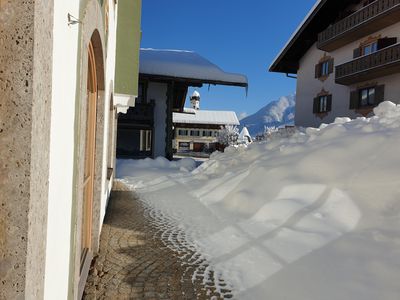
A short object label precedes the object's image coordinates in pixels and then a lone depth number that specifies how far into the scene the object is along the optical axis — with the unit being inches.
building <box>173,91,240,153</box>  1622.8
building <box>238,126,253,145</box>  1365.9
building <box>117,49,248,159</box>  608.4
